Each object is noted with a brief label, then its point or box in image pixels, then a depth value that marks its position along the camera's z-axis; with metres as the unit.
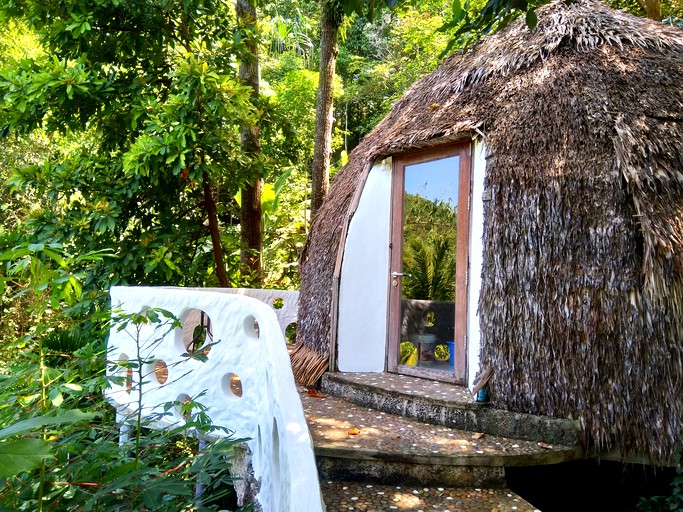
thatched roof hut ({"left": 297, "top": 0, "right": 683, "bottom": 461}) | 3.62
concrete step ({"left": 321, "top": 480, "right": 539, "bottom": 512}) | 3.06
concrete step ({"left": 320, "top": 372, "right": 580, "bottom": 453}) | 3.80
